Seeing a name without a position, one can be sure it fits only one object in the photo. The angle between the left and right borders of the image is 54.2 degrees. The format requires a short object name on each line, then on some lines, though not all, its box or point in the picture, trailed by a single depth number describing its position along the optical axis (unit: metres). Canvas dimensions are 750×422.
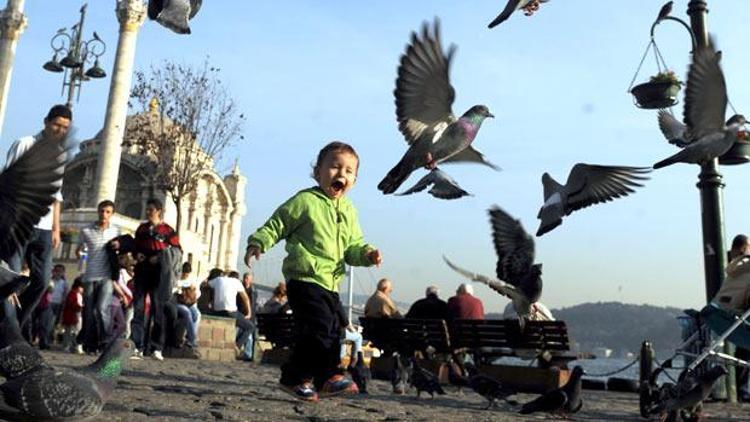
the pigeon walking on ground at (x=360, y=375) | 7.45
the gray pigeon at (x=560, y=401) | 5.47
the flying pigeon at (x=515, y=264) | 6.77
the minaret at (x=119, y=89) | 33.97
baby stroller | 4.88
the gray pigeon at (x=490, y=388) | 6.09
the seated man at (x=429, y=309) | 10.12
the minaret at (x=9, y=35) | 35.47
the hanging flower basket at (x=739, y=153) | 8.50
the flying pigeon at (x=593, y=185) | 7.84
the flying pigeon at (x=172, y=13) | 5.21
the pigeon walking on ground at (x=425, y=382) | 6.80
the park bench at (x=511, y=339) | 8.13
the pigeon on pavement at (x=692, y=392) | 4.64
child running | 4.90
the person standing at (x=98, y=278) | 8.81
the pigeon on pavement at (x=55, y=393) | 3.08
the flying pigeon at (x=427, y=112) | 6.08
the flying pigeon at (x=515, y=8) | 5.04
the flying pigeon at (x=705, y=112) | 6.75
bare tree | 32.47
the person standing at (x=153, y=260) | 8.87
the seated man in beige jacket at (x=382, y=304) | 10.36
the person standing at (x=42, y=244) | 5.84
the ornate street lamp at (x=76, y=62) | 28.50
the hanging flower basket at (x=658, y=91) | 8.33
